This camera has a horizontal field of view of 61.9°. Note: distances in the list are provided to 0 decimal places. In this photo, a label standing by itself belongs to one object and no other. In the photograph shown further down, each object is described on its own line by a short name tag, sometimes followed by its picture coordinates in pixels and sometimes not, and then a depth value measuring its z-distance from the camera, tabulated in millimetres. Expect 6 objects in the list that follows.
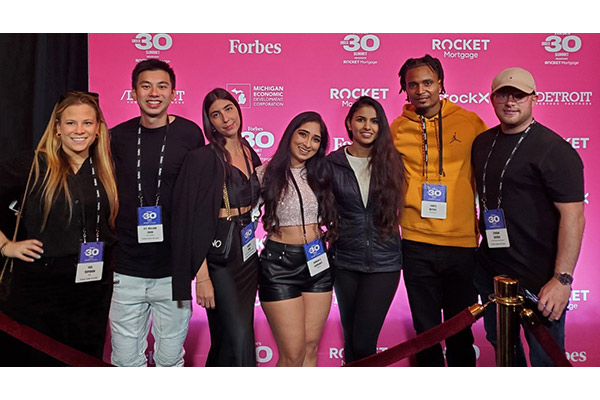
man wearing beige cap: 2592
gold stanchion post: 2326
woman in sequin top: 2854
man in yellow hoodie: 2928
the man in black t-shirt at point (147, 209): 2859
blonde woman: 2738
